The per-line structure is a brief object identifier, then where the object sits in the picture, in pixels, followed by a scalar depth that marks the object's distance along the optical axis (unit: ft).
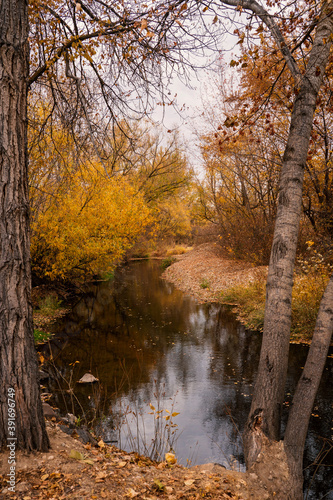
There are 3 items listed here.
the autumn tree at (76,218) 28.66
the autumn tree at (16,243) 8.66
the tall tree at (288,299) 10.71
